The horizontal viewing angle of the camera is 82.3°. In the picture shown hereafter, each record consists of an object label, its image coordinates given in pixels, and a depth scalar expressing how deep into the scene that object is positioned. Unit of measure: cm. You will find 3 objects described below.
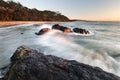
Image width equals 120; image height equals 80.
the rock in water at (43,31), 776
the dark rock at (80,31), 891
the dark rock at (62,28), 881
